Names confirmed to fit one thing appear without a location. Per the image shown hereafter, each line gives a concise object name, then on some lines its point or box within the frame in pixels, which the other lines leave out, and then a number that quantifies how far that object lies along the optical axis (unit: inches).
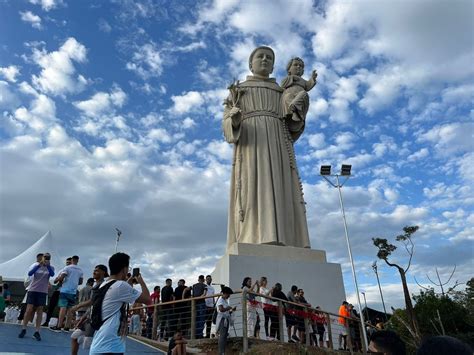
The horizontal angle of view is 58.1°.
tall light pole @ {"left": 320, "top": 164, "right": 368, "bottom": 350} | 1021.8
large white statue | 506.6
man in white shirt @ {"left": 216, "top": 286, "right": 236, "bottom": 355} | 325.7
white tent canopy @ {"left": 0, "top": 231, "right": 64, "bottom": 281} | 809.5
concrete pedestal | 447.2
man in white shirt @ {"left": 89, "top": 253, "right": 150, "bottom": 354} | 153.3
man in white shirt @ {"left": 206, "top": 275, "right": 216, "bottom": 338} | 407.1
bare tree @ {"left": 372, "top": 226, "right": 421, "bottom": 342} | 1120.2
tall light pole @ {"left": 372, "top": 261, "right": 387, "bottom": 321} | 1835.6
